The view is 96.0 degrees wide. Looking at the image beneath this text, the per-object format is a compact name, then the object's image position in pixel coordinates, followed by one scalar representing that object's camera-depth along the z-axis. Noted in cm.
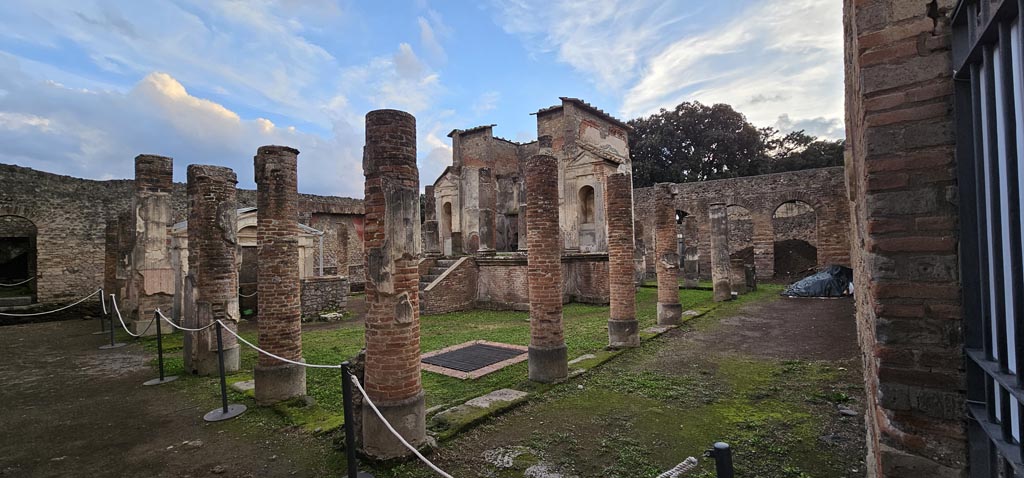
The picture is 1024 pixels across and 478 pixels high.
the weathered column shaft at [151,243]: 1154
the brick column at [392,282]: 467
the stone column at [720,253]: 1641
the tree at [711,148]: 3466
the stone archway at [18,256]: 1916
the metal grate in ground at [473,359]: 781
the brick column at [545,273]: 713
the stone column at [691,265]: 2080
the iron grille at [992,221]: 162
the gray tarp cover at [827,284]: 1650
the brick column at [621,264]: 923
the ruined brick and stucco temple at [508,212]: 1558
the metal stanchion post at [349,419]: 379
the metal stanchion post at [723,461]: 197
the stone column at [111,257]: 1506
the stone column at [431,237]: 2097
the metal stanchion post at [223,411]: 588
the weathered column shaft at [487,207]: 2119
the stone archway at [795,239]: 2616
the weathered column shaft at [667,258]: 1170
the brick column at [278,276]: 627
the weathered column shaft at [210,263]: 791
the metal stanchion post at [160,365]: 761
